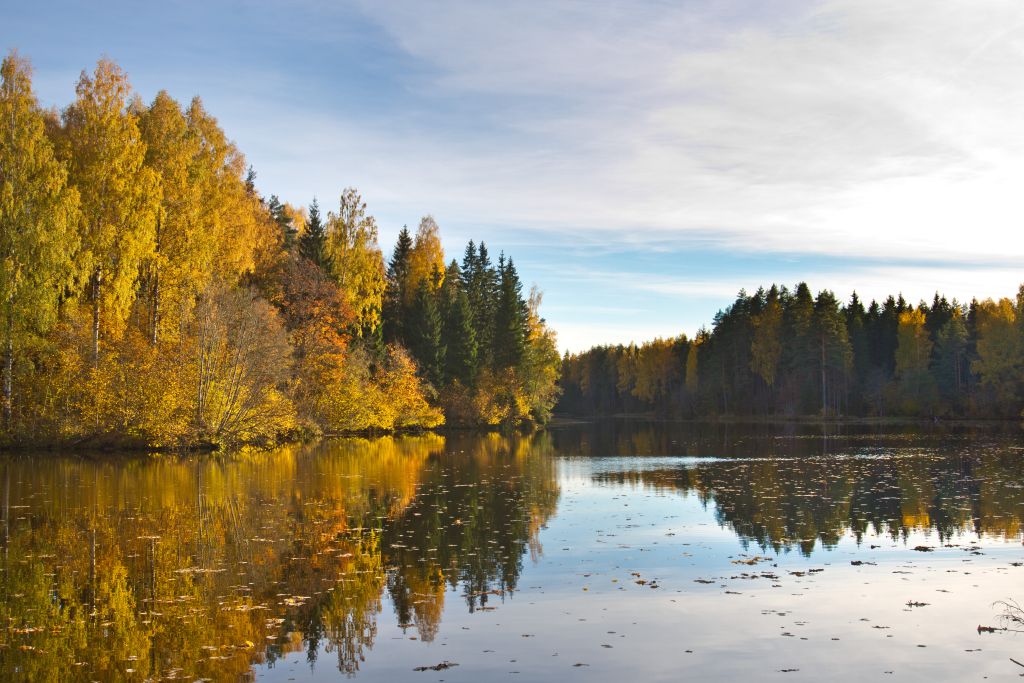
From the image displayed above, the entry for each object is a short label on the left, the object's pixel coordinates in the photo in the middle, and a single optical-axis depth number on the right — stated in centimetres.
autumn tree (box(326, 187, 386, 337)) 5897
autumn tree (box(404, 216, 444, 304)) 7581
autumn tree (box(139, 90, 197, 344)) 4112
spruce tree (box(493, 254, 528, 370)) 7919
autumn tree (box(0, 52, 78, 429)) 3538
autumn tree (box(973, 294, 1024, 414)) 8025
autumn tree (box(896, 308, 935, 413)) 8975
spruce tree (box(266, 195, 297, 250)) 6619
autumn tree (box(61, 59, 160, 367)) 3772
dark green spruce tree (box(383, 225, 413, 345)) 7431
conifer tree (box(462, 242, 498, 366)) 8138
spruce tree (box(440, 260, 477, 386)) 7550
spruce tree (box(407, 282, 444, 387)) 7162
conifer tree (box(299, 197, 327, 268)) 5869
